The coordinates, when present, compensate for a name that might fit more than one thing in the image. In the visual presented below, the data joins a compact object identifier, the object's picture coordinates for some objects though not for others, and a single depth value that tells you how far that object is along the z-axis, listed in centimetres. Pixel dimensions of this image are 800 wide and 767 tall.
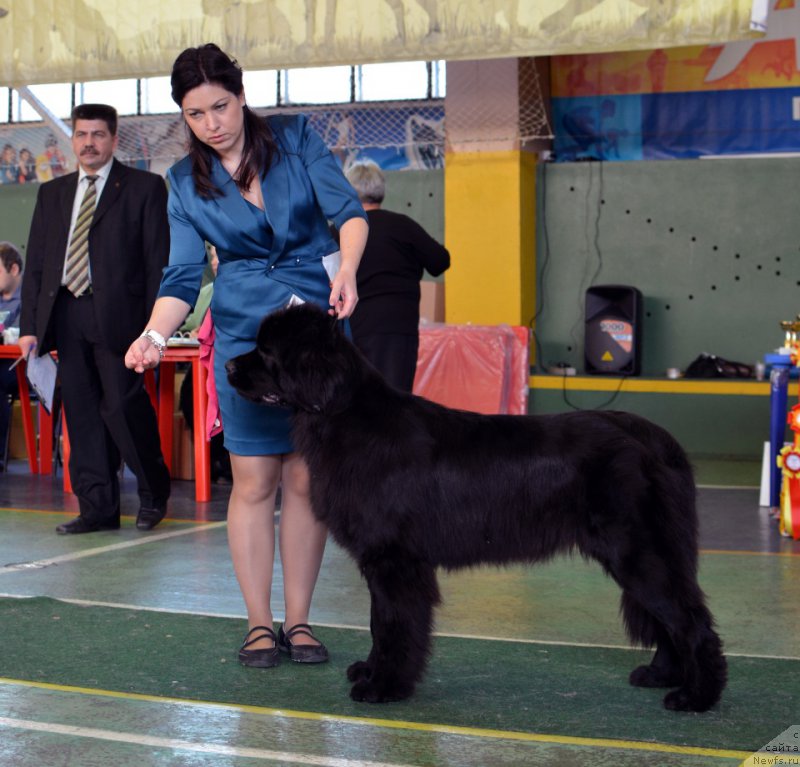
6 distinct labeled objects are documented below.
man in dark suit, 589
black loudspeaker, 997
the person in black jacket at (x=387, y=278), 600
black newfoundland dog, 310
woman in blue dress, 337
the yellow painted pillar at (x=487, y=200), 1016
